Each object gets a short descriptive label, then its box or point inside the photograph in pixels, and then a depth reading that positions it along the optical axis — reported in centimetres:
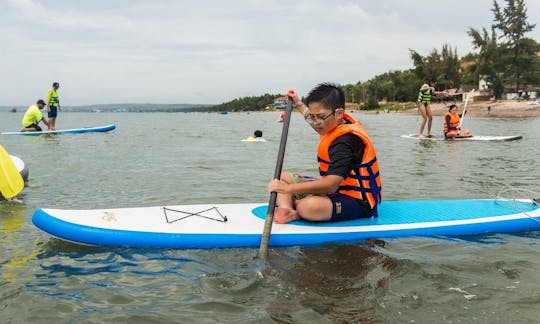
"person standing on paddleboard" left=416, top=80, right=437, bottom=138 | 1614
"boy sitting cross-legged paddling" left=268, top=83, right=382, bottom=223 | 396
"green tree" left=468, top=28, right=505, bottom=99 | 5719
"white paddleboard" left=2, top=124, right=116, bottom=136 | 1716
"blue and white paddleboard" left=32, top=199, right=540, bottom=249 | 402
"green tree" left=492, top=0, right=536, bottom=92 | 5631
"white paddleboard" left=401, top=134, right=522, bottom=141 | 1512
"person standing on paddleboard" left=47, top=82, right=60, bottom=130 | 1848
